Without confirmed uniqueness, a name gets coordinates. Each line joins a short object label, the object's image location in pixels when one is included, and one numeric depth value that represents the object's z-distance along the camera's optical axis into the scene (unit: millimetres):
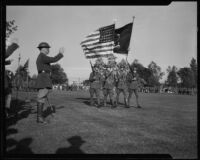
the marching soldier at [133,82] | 14930
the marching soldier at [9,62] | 4742
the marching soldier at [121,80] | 15156
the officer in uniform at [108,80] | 14629
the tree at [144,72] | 113662
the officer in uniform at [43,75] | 7883
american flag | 14070
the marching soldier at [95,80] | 14430
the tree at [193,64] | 123875
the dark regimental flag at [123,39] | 13609
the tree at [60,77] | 115362
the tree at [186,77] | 89312
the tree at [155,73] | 111000
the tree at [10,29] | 16250
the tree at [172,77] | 103625
